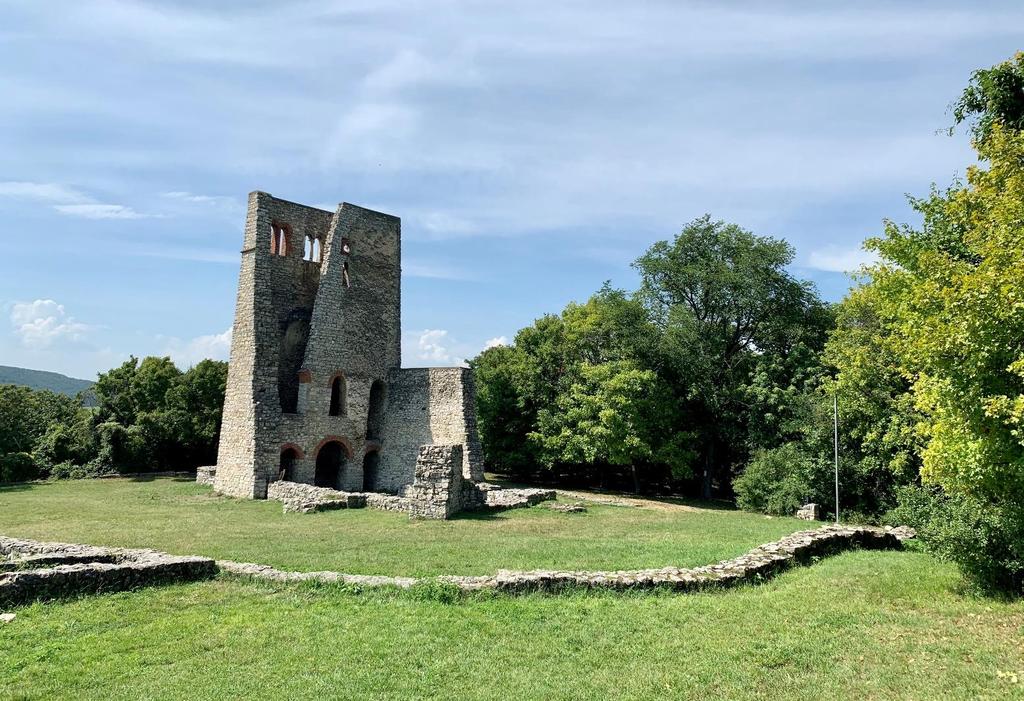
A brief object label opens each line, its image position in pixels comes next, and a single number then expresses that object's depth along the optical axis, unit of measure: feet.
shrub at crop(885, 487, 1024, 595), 32.50
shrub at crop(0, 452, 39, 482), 94.02
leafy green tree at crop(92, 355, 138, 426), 109.29
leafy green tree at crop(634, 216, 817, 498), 102.83
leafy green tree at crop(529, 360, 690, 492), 95.20
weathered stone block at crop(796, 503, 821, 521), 72.30
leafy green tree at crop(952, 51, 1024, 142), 45.21
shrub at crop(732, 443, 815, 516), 77.10
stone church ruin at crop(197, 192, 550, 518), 82.23
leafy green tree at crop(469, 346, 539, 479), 115.65
